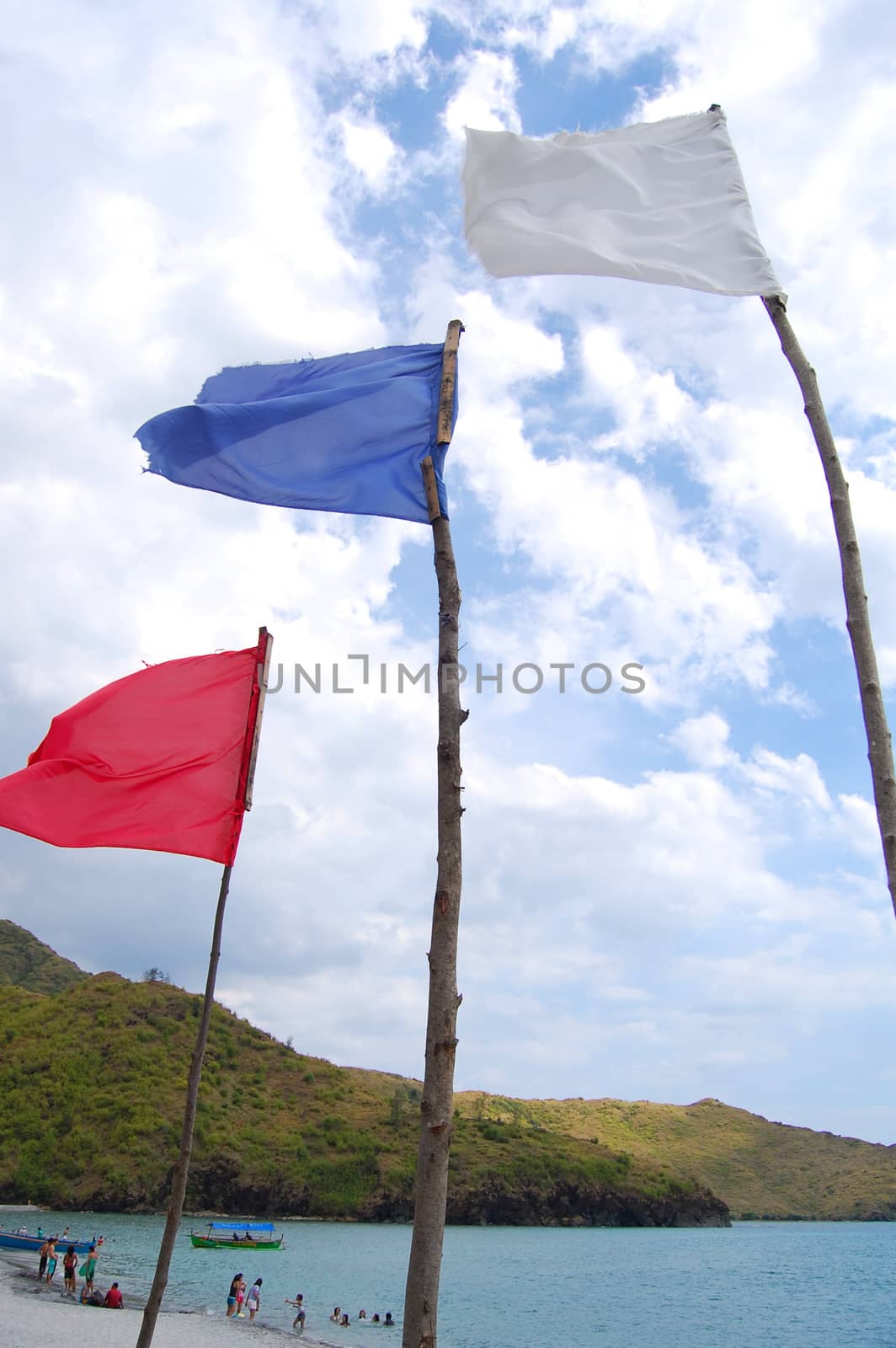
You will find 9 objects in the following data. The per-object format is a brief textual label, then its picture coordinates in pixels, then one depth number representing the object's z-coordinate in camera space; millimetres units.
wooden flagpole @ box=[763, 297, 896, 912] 4586
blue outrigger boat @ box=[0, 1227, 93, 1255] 49875
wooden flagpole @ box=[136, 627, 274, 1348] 8023
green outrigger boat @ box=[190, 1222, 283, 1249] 64562
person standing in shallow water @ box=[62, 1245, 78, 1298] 38281
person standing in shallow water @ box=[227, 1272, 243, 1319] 40031
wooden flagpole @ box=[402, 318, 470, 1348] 5609
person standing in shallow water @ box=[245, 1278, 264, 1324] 41834
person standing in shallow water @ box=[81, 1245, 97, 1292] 38062
